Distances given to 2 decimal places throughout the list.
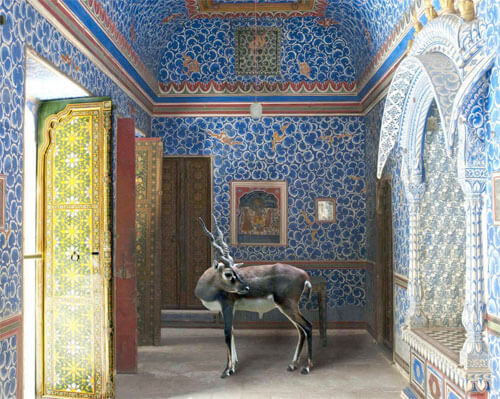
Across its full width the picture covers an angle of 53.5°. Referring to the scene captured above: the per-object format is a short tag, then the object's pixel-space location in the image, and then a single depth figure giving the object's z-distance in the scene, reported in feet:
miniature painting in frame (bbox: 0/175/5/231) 9.91
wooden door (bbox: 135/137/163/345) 21.15
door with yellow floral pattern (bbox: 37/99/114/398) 14.21
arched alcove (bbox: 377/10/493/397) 10.18
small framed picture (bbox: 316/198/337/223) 25.18
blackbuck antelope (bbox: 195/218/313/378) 17.31
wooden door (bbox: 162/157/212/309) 25.64
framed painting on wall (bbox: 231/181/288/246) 25.34
